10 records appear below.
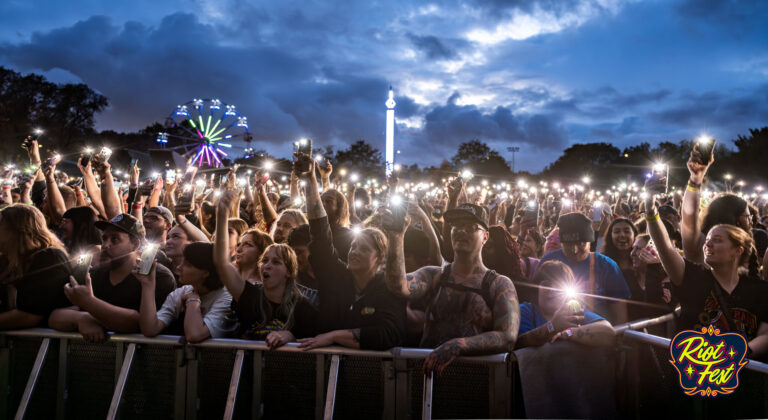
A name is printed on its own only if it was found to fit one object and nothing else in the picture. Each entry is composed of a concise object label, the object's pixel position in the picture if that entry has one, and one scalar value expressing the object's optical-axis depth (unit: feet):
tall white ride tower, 203.72
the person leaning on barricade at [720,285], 11.09
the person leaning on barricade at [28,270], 11.95
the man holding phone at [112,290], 11.53
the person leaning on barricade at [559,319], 10.87
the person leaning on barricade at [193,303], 11.43
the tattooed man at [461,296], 10.62
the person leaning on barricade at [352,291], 11.05
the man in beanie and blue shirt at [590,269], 14.70
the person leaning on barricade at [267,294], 12.18
